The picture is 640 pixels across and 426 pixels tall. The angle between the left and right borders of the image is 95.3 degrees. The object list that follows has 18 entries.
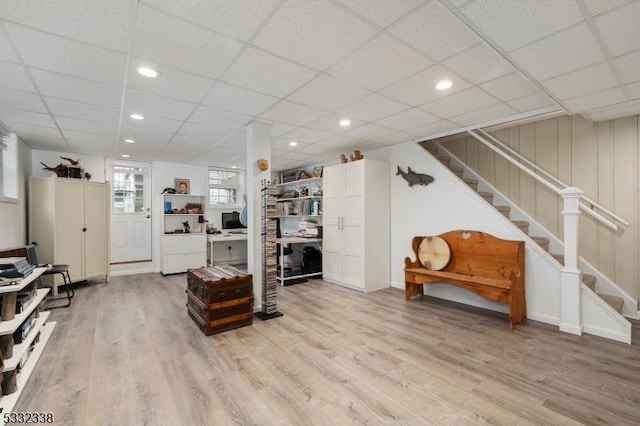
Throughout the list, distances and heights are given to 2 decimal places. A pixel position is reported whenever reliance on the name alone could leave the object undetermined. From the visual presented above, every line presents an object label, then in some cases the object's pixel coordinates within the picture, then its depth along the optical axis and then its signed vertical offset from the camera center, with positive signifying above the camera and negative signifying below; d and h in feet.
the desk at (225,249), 21.77 -2.80
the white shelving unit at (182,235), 19.93 -1.41
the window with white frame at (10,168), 13.51 +2.31
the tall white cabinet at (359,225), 15.75 -0.63
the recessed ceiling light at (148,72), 7.84 +3.94
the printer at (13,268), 7.55 -1.38
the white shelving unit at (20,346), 6.48 -3.33
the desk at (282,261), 17.12 -2.79
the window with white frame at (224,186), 23.88 +2.40
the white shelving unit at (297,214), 18.22 -0.04
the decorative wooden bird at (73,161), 16.52 +3.21
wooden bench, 10.99 -2.52
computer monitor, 23.61 -0.51
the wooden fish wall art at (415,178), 14.90 +1.81
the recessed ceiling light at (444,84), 8.64 +3.89
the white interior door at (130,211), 20.04 +0.34
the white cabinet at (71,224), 15.47 -0.40
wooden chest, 10.23 -3.13
